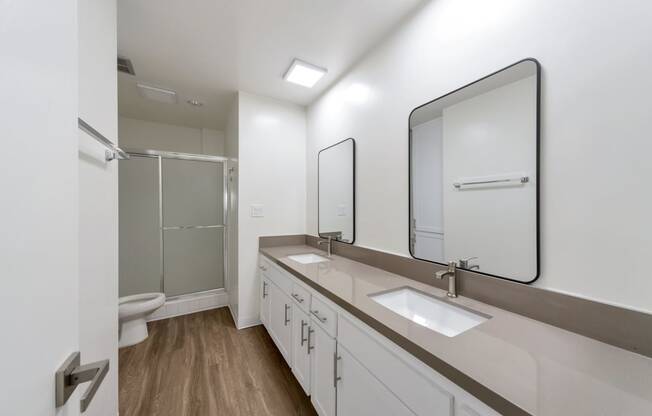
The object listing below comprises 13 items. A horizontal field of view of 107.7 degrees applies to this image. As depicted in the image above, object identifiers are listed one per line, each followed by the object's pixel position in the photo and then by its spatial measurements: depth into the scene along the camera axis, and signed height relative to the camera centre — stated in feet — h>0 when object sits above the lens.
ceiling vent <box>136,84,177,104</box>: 7.82 +3.86
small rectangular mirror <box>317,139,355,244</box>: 6.63 +0.45
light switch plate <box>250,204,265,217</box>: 8.27 -0.15
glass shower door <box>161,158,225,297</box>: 9.97 -0.86
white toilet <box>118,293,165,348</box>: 7.14 -3.54
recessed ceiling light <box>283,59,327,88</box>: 6.54 +3.86
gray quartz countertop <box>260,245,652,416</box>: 1.73 -1.41
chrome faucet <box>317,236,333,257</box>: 7.25 -1.15
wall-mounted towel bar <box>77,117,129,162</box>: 2.82 +0.91
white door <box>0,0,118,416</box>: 1.09 +0.02
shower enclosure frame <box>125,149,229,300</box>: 9.58 +0.44
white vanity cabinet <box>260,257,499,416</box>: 2.27 -2.12
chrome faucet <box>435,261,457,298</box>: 3.77 -1.13
